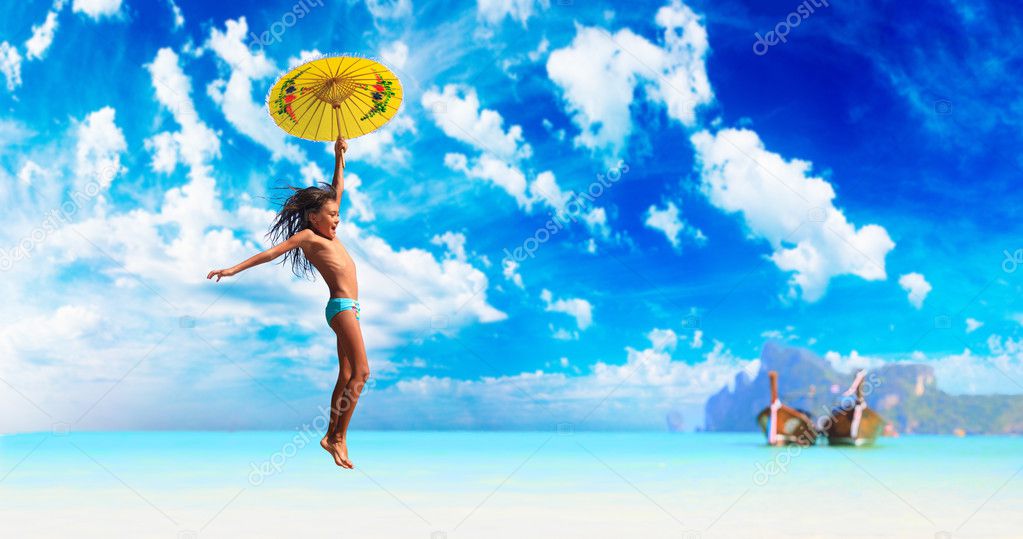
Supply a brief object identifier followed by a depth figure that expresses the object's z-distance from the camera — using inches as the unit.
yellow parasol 293.1
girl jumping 279.7
